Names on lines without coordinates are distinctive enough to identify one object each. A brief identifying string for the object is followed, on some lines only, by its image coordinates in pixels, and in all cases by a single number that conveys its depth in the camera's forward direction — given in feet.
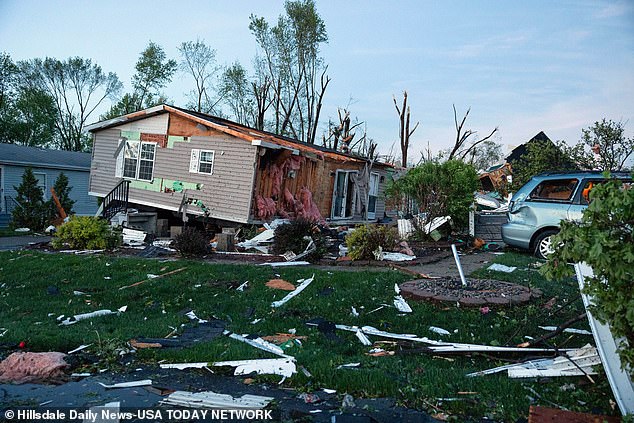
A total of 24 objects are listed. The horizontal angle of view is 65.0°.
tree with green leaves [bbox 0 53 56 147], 134.72
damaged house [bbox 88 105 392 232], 52.54
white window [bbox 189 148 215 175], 54.90
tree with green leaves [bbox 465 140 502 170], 173.37
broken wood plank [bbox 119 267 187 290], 26.10
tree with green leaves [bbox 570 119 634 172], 49.55
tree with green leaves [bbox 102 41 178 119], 147.23
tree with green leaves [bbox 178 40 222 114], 140.56
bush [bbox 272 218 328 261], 35.55
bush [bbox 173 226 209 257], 35.96
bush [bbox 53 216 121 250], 42.34
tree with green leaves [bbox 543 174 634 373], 9.25
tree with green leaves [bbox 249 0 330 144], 120.37
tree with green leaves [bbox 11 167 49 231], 65.67
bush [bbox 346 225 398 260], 33.60
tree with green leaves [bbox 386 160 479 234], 41.22
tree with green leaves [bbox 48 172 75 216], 67.97
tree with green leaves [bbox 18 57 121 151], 153.69
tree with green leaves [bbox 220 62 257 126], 134.82
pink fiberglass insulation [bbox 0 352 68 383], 13.69
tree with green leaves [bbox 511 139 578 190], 53.11
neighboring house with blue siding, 80.07
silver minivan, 32.81
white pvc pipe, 21.98
